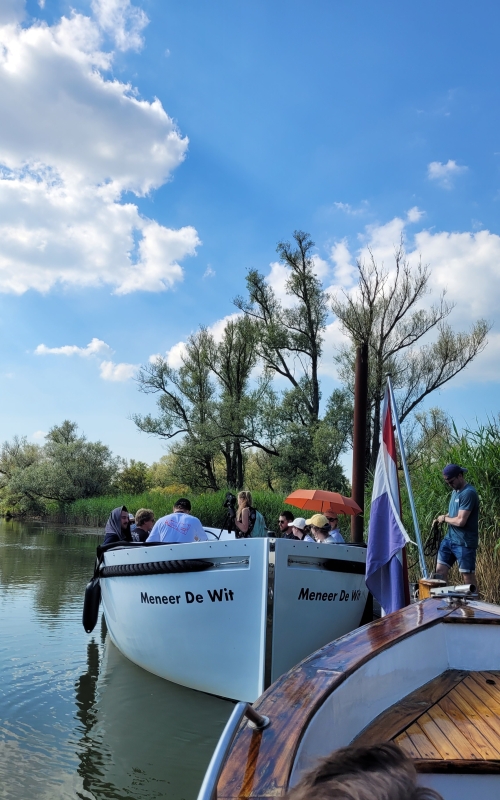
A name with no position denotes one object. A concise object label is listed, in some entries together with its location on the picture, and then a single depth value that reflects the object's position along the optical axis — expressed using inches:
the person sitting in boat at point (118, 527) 295.3
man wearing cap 249.0
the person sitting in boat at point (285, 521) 354.9
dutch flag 192.5
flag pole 210.2
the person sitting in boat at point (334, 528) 300.1
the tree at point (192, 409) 1184.8
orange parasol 411.5
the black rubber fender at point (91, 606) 285.3
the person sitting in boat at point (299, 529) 327.3
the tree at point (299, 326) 1115.3
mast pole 395.8
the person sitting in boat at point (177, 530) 255.9
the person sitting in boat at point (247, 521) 290.0
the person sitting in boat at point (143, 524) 311.6
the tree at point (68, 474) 1615.4
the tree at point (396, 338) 994.1
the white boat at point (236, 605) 205.6
